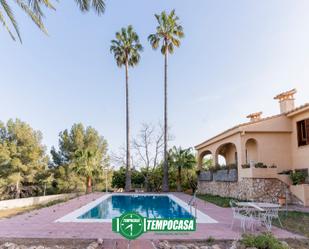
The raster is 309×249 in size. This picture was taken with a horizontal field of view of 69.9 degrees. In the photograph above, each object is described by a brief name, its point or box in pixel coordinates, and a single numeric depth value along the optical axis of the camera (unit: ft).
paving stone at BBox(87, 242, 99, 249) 15.42
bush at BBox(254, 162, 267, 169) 40.17
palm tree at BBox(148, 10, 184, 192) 68.07
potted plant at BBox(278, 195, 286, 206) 35.51
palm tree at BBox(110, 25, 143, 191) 71.29
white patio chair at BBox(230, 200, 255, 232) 20.61
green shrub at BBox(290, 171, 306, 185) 37.45
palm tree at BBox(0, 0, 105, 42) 17.17
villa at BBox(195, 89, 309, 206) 39.03
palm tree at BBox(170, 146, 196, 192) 63.35
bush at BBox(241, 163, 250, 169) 41.45
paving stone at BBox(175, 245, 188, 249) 15.82
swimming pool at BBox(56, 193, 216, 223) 27.30
